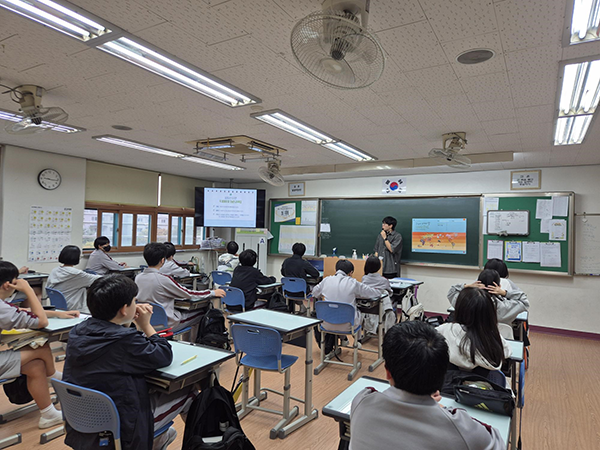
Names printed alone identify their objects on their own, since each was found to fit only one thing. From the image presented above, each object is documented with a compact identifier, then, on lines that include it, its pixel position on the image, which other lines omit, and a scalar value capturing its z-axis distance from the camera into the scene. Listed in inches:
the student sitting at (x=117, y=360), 65.4
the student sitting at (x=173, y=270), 183.5
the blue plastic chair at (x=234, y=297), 166.9
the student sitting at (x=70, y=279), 159.9
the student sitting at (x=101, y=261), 219.1
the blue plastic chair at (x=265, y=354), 101.3
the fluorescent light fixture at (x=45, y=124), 124.3
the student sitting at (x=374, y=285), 172.9
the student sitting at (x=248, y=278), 172.1
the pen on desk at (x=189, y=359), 74.4
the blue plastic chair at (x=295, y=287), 205.8
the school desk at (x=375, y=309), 160.2
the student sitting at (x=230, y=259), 239.0
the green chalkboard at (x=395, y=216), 244.8
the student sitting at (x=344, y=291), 155.3
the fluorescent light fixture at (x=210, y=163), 231.8
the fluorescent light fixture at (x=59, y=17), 72.0
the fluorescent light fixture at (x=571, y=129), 135.1
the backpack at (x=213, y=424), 67.7
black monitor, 311.9
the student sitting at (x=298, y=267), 214.8
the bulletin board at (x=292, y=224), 310.2
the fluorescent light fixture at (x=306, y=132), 139.9
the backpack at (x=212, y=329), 136.7
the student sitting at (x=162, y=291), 134.0
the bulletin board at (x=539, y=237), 216.7
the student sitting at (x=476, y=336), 77.0
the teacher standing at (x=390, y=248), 256.1
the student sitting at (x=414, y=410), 41.6
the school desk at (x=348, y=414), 56.9
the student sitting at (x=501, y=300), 119.3
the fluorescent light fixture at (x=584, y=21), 68.1
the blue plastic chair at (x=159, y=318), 130.2
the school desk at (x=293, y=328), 102.6
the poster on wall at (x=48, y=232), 218.2
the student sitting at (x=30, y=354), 94.8
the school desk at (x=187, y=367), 68.1
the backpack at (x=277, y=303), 172.0
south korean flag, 269.6
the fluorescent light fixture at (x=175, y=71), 89.4
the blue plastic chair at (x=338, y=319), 146.9
